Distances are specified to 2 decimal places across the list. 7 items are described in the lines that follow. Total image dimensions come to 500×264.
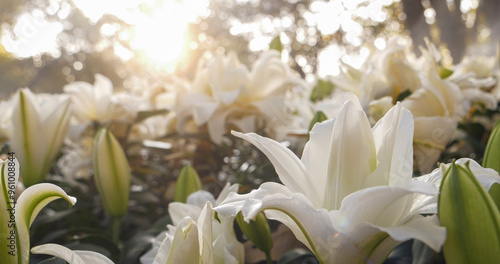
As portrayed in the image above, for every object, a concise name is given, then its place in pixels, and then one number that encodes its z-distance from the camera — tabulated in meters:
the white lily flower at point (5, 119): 0.88
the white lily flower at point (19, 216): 0.38
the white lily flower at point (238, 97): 0.85
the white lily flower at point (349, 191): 0.31
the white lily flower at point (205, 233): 0.38
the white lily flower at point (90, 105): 0.99
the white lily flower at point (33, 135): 0.69
